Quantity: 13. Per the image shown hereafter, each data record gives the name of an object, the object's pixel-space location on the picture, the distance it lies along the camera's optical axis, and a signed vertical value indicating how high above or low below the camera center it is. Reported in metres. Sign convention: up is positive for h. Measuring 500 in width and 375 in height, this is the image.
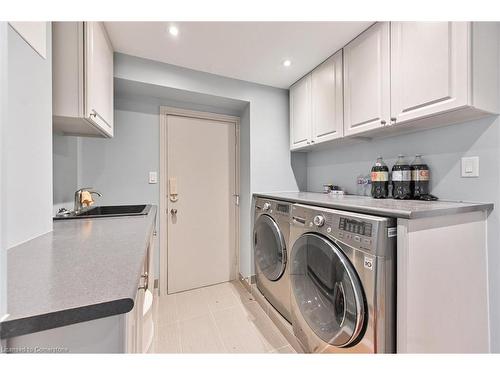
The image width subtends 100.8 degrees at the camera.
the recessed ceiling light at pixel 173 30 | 1.45 +1.11
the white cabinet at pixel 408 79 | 1.03 +0.65
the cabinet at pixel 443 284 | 0.88 -0.46
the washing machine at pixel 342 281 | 0.91 -0.49
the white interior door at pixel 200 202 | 2.23 -0.18
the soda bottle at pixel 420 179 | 1.38 +0.05
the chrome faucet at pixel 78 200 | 1.61 -0.10
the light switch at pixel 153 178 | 2.12 +0.09
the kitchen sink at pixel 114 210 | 1.52 -0.19
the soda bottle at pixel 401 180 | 1.43 +0.04
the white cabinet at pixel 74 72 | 1.11 +0.63
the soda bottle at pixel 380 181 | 1.56 +0.04
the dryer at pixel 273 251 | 1.67 -0.58
